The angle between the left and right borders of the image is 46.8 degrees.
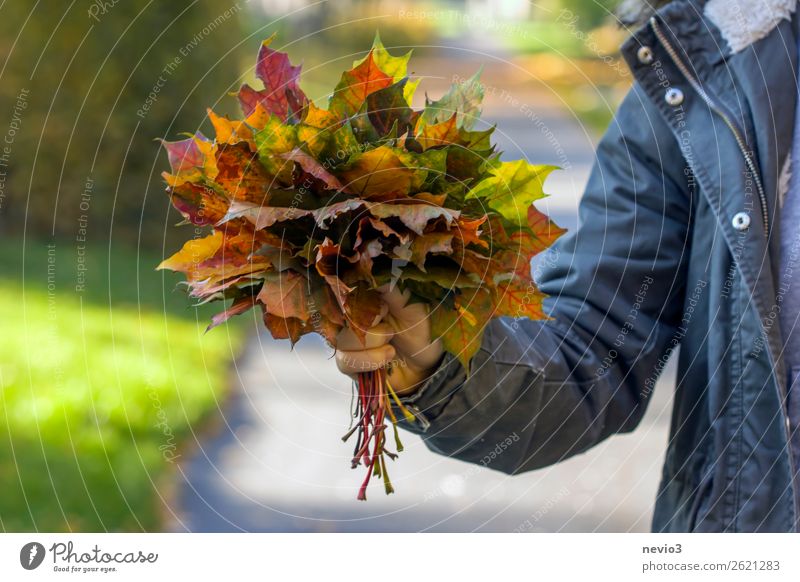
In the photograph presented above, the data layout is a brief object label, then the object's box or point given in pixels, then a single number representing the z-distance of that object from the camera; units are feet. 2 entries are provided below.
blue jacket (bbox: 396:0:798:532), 4.26
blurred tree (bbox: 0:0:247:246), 15.90
